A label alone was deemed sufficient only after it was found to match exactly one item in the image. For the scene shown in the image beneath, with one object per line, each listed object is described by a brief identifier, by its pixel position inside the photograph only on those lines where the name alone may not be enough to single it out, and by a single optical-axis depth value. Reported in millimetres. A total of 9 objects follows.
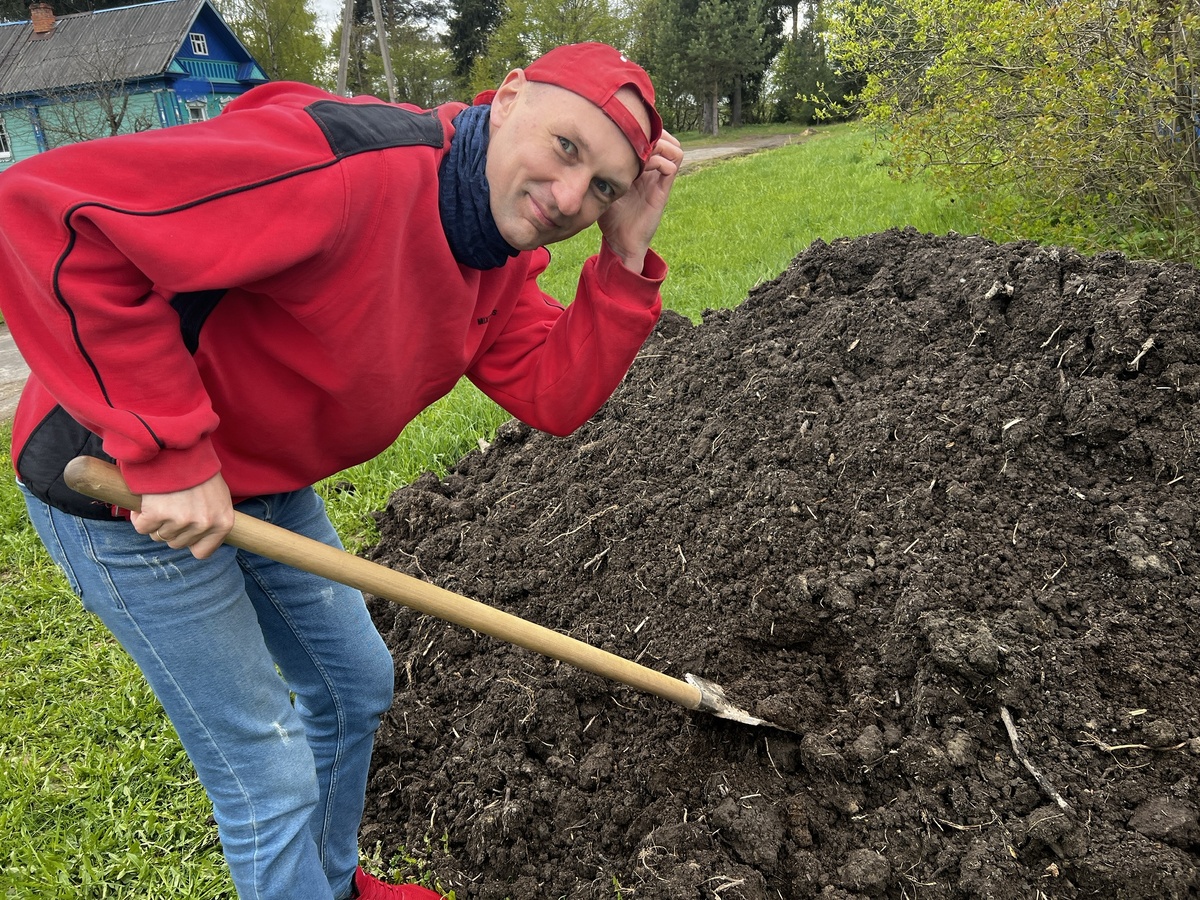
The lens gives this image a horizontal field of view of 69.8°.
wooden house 23391
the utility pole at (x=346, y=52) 16297
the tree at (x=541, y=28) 29156
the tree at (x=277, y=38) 30328
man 1341
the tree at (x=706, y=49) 34125
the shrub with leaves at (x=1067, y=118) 4254
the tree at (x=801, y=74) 34250
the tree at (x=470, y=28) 35625
